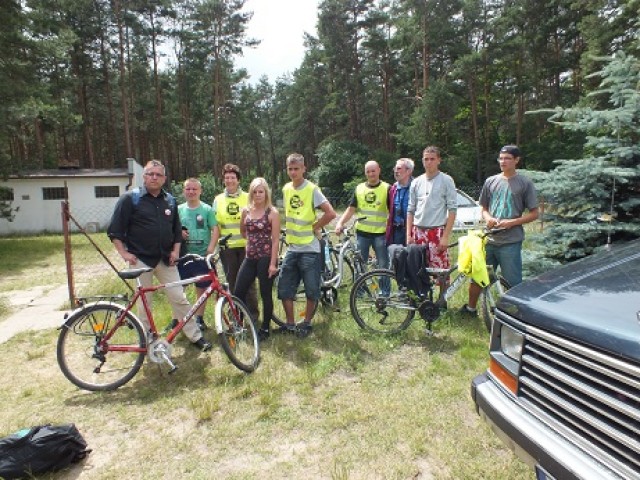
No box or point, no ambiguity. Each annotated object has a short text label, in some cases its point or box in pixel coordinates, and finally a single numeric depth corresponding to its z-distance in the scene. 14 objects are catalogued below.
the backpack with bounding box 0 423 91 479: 2.40
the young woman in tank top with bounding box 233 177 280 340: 4.20
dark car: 1.48
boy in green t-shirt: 4.78
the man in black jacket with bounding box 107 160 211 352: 3.81
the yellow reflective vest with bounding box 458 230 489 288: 3.94
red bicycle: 3.46
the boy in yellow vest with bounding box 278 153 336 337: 4.32
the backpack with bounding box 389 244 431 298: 4.27
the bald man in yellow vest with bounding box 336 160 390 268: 5.19
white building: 20.20
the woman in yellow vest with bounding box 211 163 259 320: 4.77
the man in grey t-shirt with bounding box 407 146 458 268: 4.45
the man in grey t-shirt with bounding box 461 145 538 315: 4.11
